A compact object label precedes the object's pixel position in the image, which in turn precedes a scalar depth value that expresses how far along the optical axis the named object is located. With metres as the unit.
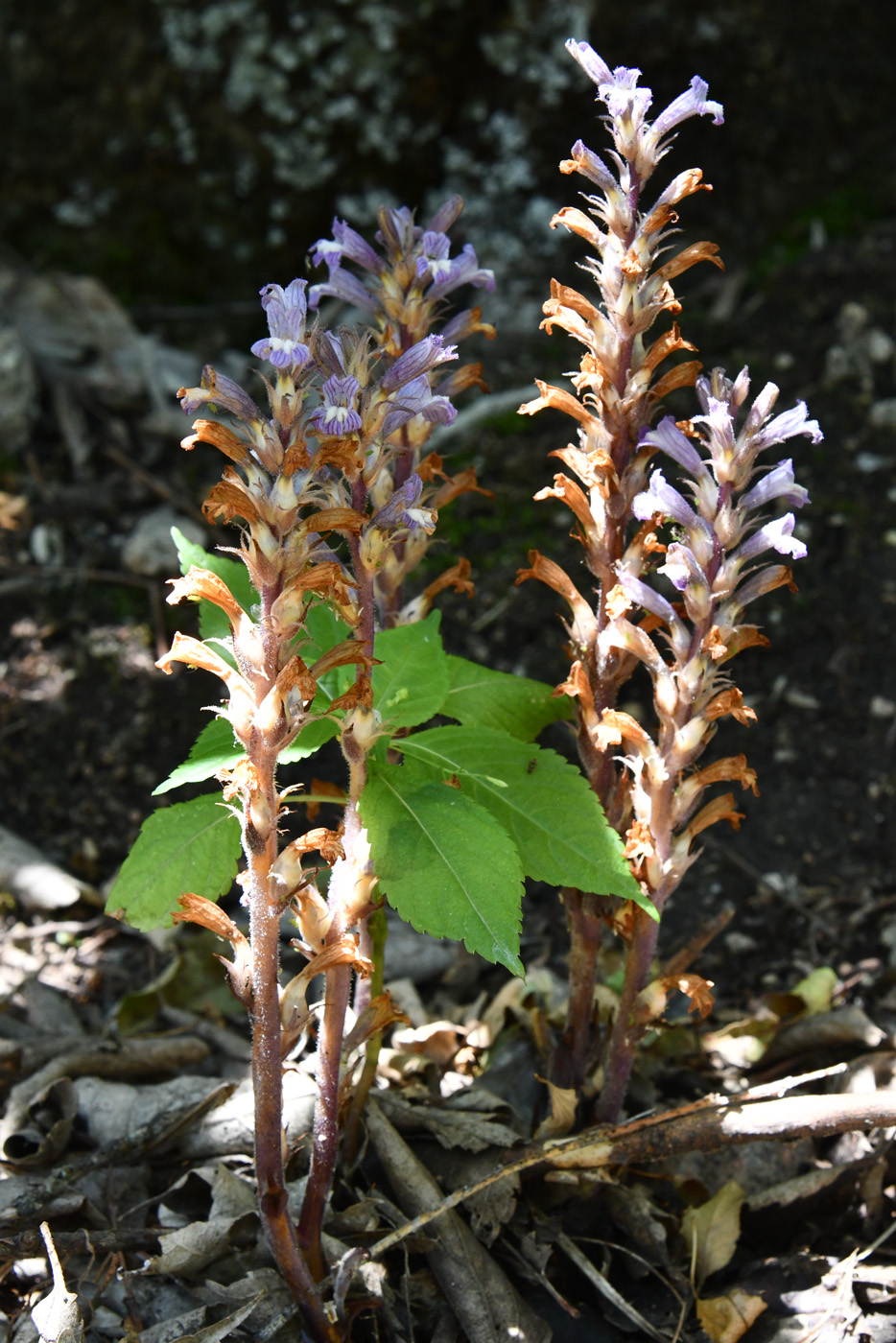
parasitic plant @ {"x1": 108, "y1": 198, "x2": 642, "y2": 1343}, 1.86
